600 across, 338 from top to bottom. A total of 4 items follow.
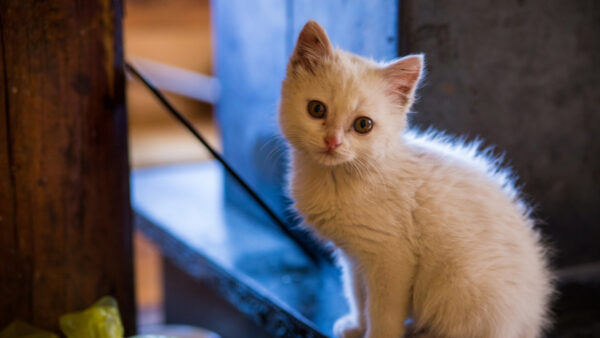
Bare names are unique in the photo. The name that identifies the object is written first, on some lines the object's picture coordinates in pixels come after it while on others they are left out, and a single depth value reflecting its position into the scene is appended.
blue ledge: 0.86
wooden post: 0.81
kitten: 0.73
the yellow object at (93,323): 0.81
